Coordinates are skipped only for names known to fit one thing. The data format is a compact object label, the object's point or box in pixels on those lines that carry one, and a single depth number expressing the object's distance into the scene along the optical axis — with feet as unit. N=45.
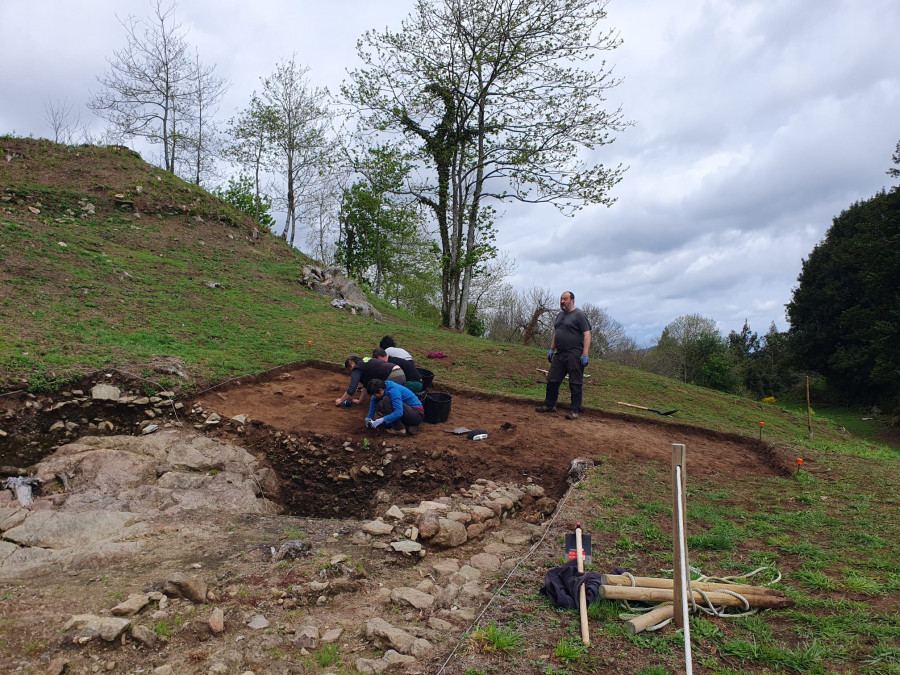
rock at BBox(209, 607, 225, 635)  10.20
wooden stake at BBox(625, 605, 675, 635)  9.98
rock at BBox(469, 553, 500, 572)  13.82
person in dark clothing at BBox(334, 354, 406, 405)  24.58
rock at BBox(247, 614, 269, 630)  10.49
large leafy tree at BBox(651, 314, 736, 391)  87.71
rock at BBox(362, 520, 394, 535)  15.06
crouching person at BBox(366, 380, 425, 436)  23.25
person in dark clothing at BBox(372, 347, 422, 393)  26.12
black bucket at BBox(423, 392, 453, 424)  26.02
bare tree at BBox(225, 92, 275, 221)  87.66
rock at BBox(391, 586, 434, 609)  11.79
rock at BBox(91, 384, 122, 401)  23.44
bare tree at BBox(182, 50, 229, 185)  81.05
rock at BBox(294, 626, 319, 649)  10.12
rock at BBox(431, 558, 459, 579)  13.43
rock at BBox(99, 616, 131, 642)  9.74
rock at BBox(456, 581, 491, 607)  11.95
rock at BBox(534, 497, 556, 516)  18.28
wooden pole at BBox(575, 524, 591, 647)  9.87
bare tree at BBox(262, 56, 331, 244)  87.92
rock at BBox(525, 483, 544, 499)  19.30
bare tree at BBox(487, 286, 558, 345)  110.93
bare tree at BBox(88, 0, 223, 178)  75.05
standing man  27.07
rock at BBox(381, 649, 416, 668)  9.63
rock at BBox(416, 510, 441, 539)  15.03
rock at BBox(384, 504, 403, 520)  16.03
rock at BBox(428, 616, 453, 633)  10.87
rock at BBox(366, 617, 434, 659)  10.04
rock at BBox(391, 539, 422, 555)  14.14
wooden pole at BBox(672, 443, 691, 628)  9.78
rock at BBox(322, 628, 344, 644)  10.30
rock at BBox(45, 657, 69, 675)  8.96
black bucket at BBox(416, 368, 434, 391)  29.19
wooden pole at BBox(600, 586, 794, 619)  10.84
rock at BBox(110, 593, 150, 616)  10.47
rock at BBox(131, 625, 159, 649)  9.79
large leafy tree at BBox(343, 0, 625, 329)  61.00
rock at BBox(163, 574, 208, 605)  11.12
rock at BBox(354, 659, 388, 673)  9.45
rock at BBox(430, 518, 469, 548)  15.05
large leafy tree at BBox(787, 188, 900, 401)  69.91
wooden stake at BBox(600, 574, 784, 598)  11.15
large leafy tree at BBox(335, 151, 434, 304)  92.38
